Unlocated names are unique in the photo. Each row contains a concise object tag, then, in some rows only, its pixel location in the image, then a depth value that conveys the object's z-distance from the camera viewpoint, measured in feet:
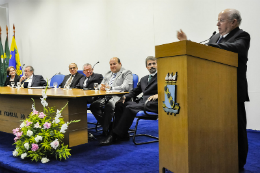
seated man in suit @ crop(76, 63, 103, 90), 15.24
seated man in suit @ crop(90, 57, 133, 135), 10.75
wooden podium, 4.58
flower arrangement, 7.92
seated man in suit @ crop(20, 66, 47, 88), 18.02
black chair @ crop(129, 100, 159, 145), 9.66
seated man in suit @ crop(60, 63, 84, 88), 16.24
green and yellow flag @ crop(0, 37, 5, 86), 24.80
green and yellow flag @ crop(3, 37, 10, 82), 25.55
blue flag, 25.66
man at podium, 5.90
